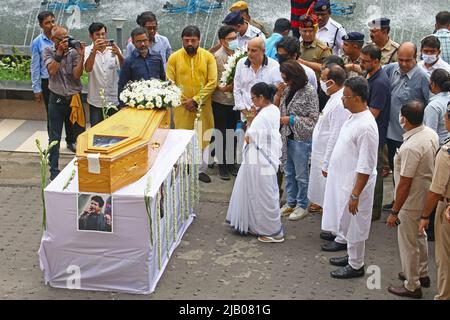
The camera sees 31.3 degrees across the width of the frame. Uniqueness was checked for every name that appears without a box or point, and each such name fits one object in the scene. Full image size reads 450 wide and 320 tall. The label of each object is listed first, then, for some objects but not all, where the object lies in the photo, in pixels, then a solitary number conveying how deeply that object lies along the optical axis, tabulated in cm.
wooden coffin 647
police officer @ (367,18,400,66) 889
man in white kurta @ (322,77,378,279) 666
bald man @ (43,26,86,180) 895
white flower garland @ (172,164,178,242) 735
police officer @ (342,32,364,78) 847
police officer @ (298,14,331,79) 904
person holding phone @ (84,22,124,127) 933
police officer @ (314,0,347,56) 959
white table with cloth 650
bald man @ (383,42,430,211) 800
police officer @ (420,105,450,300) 596
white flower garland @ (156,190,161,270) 667
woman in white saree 759
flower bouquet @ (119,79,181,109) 770
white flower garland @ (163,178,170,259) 702
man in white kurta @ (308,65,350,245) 742
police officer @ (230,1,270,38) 1001
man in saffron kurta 909
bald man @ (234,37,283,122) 856
